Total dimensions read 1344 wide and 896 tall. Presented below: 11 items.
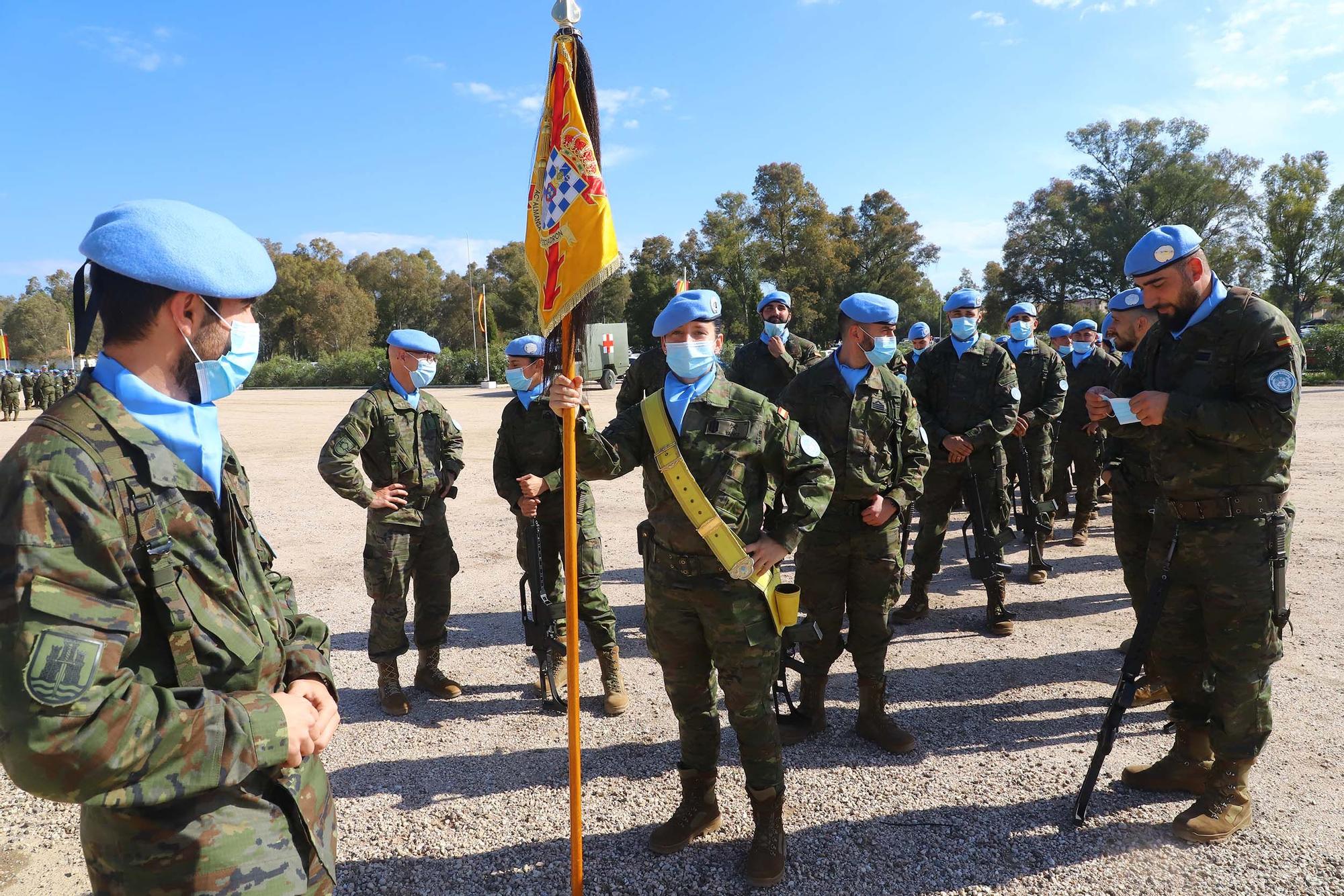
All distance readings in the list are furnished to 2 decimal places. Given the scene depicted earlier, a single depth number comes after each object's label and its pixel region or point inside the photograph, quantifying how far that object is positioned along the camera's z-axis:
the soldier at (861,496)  4.52
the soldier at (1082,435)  8.92
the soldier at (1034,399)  8.02
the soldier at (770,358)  7.98
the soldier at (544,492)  5.14
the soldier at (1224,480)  3.40
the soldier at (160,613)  1.32
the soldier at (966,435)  6.20
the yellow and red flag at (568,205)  3.09
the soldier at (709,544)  3.29
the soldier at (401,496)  4.98
